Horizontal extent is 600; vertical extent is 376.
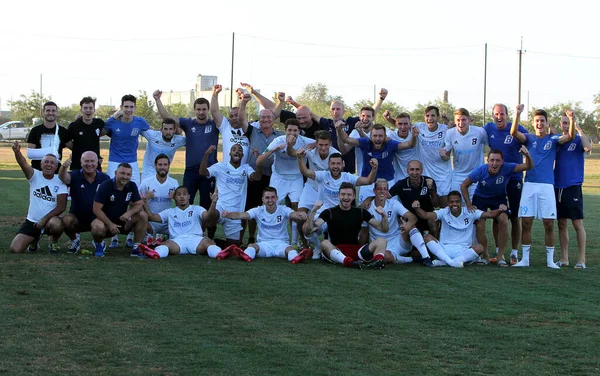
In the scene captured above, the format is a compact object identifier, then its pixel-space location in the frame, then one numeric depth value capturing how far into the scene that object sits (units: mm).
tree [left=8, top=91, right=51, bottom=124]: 76250
